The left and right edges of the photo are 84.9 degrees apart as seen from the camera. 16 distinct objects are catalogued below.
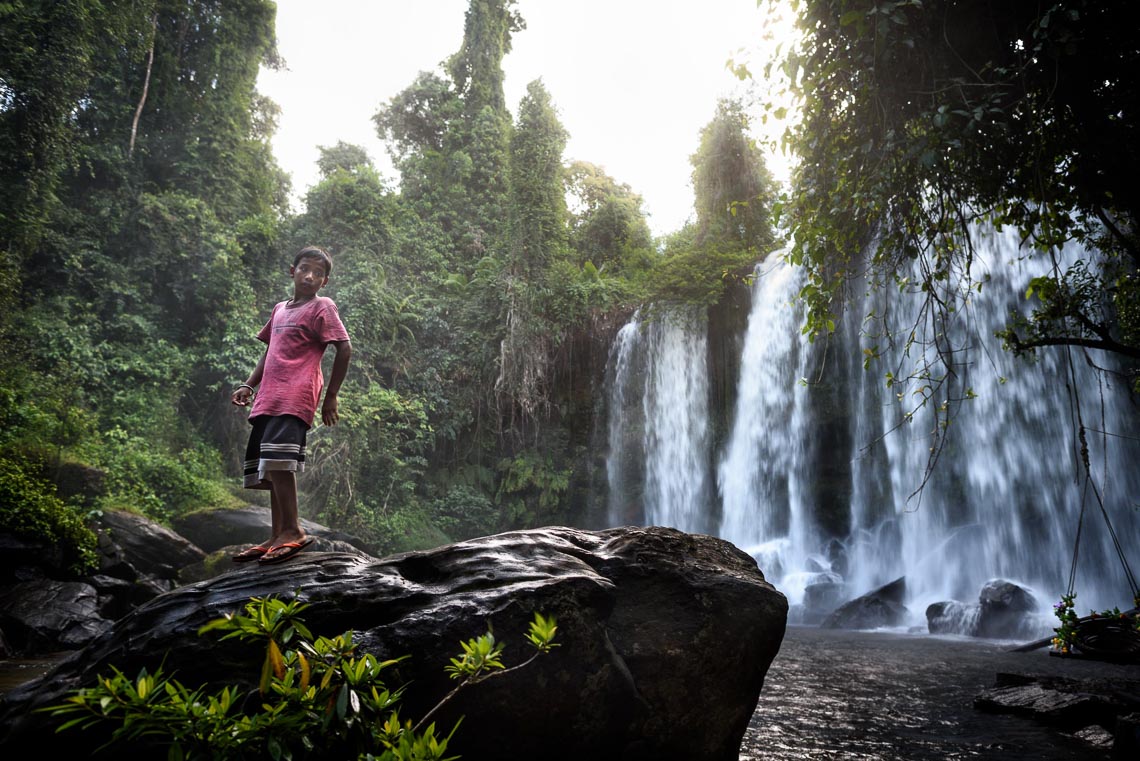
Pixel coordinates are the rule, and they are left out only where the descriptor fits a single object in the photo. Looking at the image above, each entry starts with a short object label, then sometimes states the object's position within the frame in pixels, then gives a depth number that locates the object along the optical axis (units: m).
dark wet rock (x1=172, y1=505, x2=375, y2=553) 12.02
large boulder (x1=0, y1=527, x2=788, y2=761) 2.43
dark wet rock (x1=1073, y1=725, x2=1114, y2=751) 3.30
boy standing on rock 3.43
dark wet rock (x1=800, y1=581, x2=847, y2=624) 11.77
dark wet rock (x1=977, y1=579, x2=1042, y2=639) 9.16
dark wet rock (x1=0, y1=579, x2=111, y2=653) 6.73
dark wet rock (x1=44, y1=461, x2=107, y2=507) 10.25
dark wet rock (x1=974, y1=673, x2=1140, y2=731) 3.70
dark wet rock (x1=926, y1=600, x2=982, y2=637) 9.59
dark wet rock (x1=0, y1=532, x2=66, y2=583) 8.04
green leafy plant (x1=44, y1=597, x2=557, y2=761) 1.43
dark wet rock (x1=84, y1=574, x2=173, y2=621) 8.20
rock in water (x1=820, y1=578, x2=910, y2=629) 10.70
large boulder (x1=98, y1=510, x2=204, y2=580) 10.28
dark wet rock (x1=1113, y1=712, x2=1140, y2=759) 2.95
